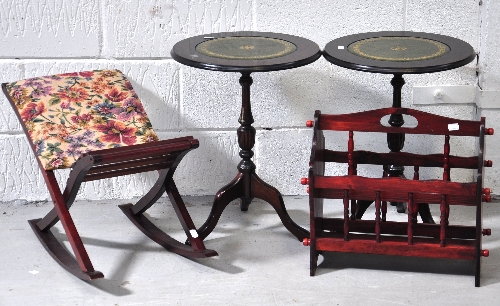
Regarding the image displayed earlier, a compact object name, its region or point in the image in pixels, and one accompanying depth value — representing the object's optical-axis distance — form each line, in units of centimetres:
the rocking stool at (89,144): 325
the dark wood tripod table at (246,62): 330
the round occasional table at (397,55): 324
